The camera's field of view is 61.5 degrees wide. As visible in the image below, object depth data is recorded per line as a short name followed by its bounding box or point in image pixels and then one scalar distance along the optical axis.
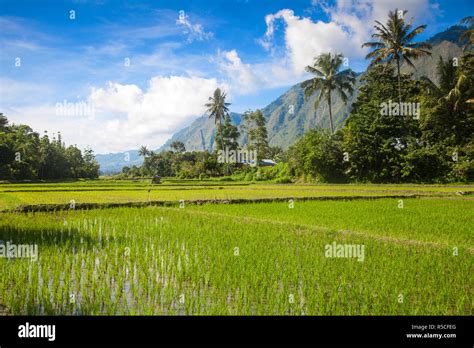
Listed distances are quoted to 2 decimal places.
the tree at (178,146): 78.31
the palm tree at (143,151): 65.87
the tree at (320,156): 31.44
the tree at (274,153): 61.52
